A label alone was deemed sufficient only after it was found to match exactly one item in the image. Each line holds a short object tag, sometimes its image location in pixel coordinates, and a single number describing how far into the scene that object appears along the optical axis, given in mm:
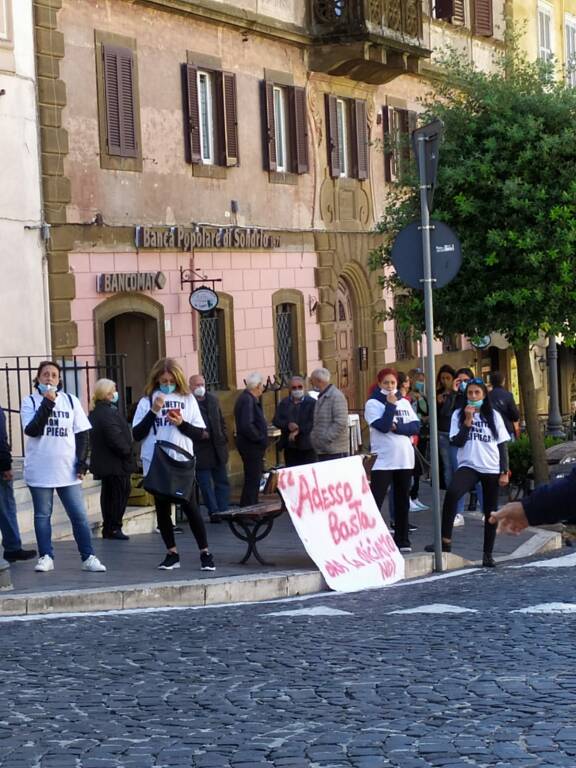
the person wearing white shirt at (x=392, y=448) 16828
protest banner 14891
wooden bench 15242
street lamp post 32594
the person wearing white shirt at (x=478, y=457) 16156
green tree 22453
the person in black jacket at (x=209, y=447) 19750
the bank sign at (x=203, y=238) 24980
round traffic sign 15531
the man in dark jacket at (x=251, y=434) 21109
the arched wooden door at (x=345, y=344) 31547
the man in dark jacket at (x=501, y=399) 20469
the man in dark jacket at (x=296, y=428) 21203
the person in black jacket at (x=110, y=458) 17656
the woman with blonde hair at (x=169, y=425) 14852
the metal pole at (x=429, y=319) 15328
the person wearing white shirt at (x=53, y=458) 14672
